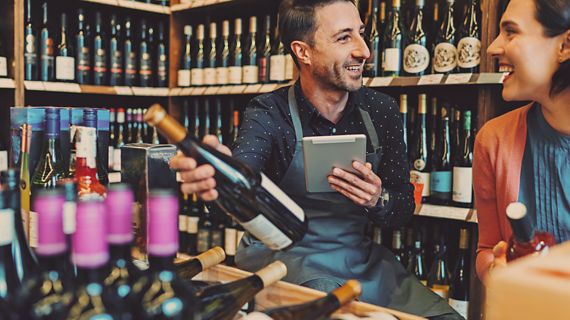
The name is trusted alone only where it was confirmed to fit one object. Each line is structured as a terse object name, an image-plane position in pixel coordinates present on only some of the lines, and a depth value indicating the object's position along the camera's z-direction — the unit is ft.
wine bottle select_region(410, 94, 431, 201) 7.74
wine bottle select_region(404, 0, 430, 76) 7.56
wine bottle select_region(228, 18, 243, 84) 9.71
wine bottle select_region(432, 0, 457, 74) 7.36
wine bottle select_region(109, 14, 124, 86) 10.23
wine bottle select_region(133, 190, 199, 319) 2.42
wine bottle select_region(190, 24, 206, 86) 10.29
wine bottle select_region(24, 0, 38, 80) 8.80
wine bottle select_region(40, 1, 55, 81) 9.14
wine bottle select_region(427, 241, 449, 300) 8.06
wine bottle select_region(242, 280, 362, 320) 2.90
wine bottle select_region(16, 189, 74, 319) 2.34
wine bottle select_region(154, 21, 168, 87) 10.77
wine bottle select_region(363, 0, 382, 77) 8.08
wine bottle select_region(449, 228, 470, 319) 7.84
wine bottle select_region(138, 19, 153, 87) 10.52
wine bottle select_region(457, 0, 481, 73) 7.08
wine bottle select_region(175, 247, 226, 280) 3.51
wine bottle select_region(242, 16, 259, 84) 9.53
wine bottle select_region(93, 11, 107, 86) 9.95
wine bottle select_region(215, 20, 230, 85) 9.89
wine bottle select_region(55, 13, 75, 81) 9.21
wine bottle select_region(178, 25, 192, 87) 10.52
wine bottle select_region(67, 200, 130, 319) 2.26
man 5.36
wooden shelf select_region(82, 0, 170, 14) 9.52
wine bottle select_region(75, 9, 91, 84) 9.66
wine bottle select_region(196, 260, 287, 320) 3.00
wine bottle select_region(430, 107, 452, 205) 7.41
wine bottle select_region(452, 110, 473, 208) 7.02
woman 4.53
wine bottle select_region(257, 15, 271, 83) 9.49
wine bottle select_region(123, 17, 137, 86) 10.43
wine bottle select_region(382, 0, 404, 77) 7.73
